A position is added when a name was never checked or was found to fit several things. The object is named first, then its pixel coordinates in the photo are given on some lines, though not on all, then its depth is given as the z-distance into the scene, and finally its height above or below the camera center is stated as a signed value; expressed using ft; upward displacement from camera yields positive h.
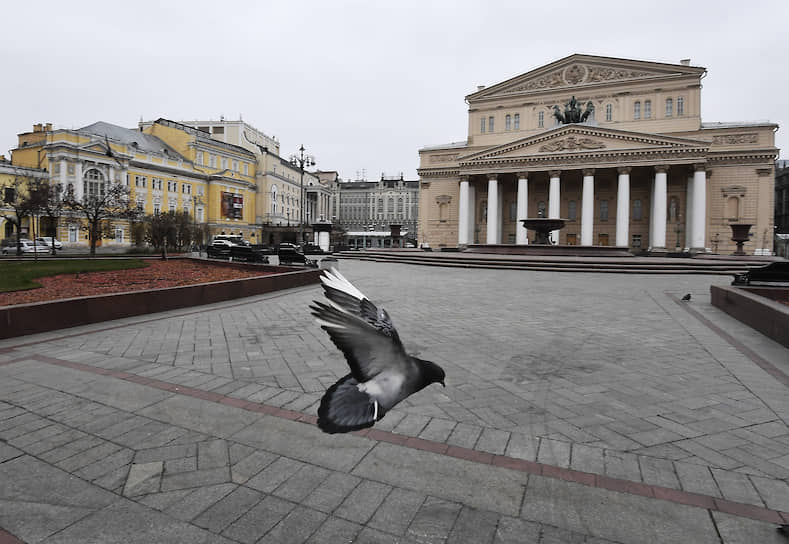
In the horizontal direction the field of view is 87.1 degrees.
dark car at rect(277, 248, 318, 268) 59.31 -1.17
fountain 112.88 +7.52
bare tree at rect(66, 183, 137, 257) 88.62 +9.51
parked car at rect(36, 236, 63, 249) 132.60 +1.71
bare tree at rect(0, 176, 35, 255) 94.58 +11.12
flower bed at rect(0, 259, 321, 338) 23.34 -3.41
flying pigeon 5.67 -1.71
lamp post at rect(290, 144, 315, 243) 111.94 +25.07
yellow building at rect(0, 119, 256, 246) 158.10 +35.66
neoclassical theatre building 140.46 +31.54
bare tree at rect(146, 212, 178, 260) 102.89 +4.15
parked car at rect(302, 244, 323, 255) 138.58 +0.09
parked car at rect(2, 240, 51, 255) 116.54 -0.68
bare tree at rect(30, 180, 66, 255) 94.20 +11.65
